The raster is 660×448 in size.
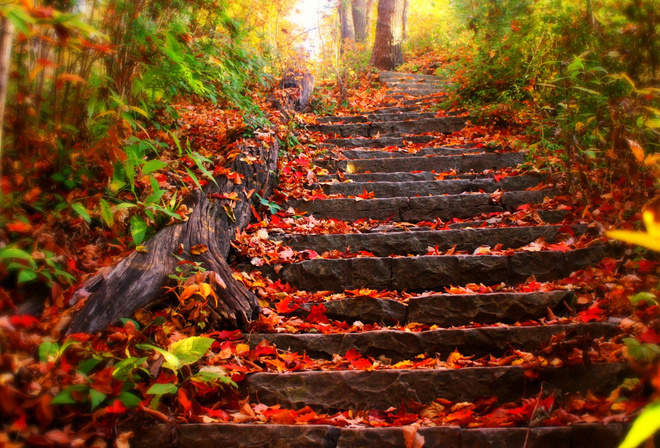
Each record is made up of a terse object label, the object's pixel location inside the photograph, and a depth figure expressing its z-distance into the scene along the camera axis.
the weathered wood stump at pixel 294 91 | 6.32
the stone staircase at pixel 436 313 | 1.84
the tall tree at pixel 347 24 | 13.42
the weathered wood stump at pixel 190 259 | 2.22
